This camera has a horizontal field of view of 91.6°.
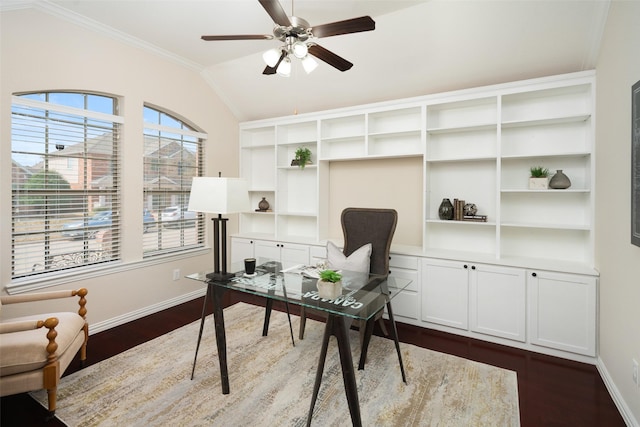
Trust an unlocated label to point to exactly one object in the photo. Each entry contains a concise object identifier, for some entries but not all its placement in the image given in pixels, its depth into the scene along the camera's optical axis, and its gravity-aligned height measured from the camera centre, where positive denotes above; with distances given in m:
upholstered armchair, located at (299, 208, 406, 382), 3.01 -0.24
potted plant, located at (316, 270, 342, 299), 1.91 -0.46
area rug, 1.91 -1.26
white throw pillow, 2.75 -0.46
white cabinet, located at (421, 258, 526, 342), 2.82 -0.84
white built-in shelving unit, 2.78 +0.26
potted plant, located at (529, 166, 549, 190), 2.92 +0.29
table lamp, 2.17 +0.08
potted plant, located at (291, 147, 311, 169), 4.18 +0.70
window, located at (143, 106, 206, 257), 3.64 +0.37
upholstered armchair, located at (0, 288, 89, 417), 1.82 -0.89
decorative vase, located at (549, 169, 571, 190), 2.84 +0.26
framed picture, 1.72 +0.26
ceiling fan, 1.84 +1.12
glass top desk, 1.71 -0.55
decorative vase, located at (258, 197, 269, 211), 4.63 +0.07
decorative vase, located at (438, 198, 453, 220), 3.37 +0.00
